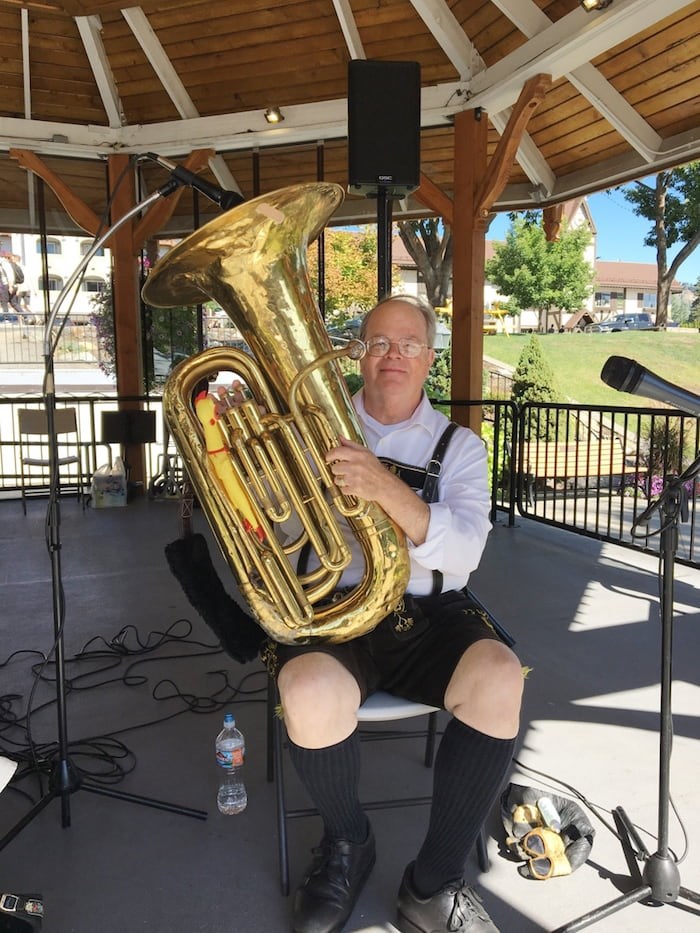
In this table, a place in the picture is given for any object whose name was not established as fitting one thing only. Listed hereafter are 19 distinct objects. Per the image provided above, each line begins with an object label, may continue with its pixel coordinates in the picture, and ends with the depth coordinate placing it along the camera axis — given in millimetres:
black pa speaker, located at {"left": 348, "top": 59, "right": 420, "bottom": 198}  3623
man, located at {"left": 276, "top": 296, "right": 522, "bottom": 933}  1423
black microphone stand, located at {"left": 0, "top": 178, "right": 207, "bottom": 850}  1818
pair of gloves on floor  1640
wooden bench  7984
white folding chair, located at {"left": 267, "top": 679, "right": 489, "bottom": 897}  1500
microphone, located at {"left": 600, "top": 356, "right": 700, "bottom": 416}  1345
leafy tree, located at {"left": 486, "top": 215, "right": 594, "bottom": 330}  27844
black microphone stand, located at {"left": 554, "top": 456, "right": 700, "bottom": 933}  1433
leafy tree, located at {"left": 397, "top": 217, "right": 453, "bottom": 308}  13055
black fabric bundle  1744
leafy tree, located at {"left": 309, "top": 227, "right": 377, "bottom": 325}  15812
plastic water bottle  1903
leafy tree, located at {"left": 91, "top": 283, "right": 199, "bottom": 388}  7102
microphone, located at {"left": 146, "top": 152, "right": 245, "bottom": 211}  1510
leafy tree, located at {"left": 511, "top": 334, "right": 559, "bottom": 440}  10635
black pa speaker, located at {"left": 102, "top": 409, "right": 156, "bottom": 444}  6352
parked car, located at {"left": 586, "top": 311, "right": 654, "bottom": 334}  30388
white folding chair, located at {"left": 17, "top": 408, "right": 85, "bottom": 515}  6051
